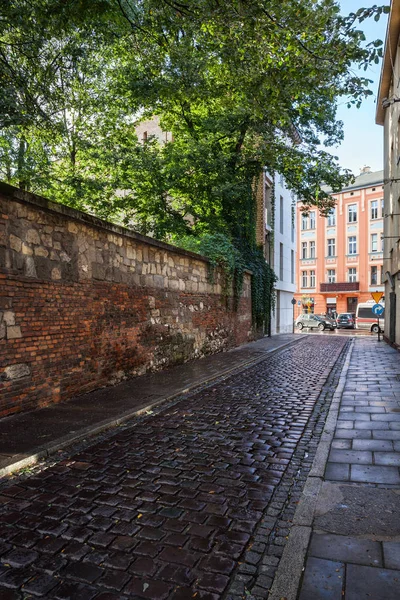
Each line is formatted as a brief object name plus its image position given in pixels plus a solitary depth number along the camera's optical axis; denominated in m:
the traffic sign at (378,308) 21.53
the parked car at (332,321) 40.62
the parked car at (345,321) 41.59
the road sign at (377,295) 21.85
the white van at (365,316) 38.69
